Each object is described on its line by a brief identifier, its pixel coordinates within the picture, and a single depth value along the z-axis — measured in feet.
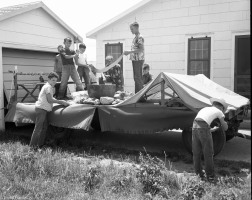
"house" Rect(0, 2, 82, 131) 30.45
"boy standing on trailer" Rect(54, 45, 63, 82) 30.66
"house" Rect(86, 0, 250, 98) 32.94
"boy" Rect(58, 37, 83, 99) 27.07
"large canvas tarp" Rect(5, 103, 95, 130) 22.80
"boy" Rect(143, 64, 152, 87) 28.81
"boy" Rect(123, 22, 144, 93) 24.79
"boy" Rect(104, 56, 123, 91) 29.89
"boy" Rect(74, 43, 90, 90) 28.81
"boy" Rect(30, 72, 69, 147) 22.70
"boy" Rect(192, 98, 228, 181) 15.75
